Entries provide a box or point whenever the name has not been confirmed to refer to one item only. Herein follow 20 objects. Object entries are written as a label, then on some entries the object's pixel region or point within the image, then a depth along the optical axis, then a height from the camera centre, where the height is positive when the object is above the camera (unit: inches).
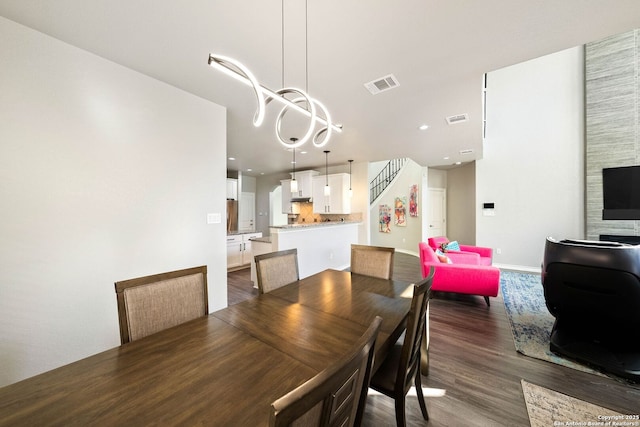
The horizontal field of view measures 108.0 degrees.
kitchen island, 159.9 -23.5
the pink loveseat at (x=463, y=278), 123.0 -35.4
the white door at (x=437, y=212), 298.8 +1.2
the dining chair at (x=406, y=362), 48.4 -34.7
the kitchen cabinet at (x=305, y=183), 267.7 +34.3
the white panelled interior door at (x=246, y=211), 308.0 +2.1
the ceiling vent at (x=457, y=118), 125.6 +52.9
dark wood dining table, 28.8 -25.1
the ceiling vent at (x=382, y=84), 89.6 +51.8
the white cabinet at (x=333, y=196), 247.4 +17.9
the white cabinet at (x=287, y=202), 287.4 +13.4
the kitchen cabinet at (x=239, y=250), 209.2 -34.5
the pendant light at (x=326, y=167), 184.0 +52.2
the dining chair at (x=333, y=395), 18.5 -16.6
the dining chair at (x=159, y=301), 49.6 -21.0
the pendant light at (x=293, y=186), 144.9 +16.9
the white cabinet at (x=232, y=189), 276.2 +28.9
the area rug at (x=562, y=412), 60.7 -54.4
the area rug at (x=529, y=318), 89.0 -53.1
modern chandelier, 44.3 +26.6
